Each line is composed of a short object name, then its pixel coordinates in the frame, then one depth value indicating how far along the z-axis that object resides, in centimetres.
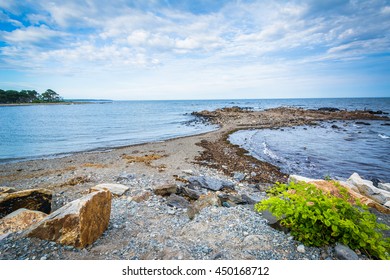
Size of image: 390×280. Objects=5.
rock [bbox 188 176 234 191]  917
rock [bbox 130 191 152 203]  753
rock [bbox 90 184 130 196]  812
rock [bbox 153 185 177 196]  808
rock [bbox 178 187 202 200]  795
